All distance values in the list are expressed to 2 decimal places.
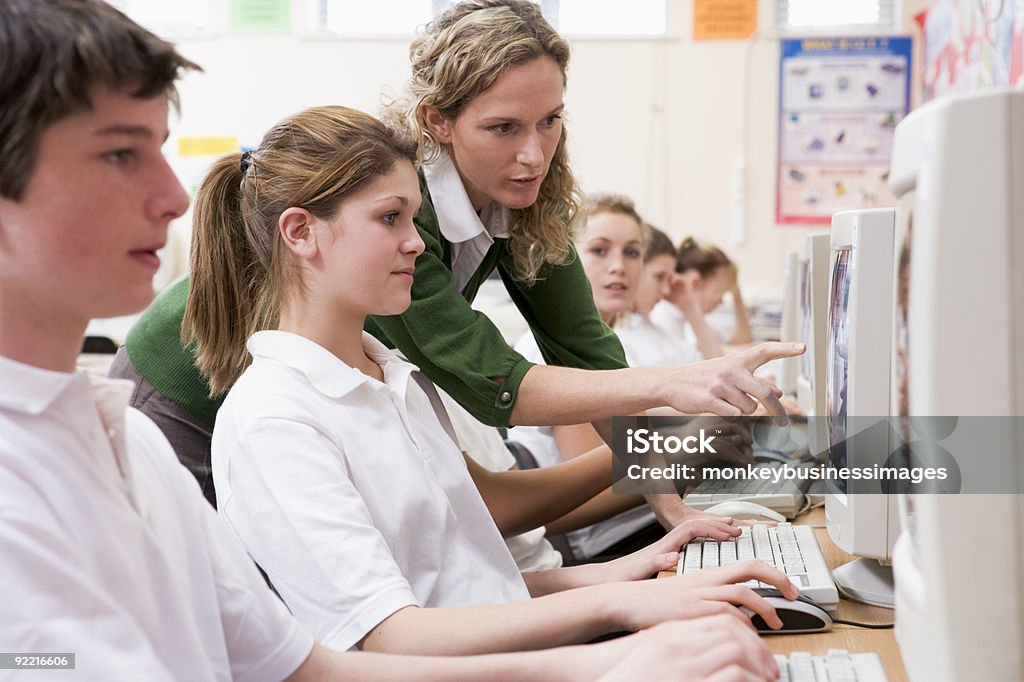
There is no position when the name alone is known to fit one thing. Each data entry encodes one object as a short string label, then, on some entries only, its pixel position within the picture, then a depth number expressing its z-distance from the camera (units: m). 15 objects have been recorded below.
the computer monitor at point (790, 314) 2.61
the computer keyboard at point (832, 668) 0.80
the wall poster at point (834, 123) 4.31
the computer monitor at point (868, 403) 1.07
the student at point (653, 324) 2.89
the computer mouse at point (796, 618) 0.95
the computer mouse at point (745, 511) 1.37
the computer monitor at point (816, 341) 1.74
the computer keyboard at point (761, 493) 1.43
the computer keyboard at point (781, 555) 1.00
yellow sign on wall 4.57
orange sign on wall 4.30
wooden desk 0.88
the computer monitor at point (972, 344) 0.63
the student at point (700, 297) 3.42
